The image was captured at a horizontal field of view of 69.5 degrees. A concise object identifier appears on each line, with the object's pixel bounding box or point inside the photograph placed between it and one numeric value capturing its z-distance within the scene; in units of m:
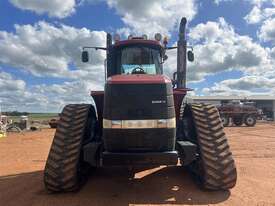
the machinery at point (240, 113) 18.60
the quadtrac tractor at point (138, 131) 3.39
